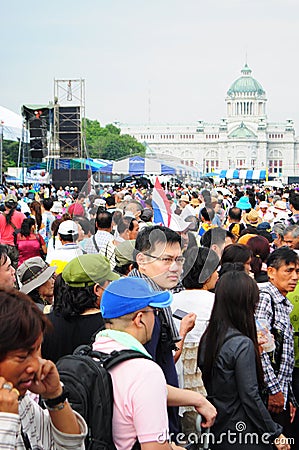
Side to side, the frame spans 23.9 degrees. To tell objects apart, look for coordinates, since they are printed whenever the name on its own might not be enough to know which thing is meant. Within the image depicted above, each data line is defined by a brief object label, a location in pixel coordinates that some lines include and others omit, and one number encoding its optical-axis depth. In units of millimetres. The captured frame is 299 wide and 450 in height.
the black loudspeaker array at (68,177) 26500
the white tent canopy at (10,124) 24956
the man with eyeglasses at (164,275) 3127
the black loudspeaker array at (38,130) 29969
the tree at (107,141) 79444
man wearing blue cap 2346
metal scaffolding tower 30422
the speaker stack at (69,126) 30547
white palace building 125688
